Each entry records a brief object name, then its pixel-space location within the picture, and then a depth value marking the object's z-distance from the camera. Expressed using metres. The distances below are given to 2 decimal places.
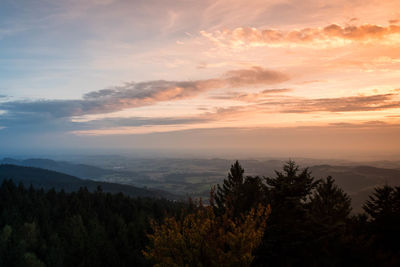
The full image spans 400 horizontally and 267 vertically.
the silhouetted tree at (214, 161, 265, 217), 32.91
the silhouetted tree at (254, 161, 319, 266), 19.19
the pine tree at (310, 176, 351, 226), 46.25
